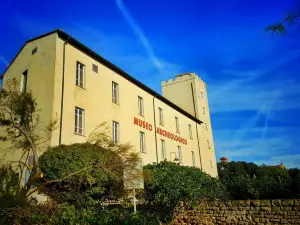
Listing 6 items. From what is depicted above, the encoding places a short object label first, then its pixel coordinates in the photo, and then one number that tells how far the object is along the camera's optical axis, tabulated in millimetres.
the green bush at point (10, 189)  10438
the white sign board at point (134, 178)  10273
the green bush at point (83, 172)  11328
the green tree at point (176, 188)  11109
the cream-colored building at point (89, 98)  14961
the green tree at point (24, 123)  11695
